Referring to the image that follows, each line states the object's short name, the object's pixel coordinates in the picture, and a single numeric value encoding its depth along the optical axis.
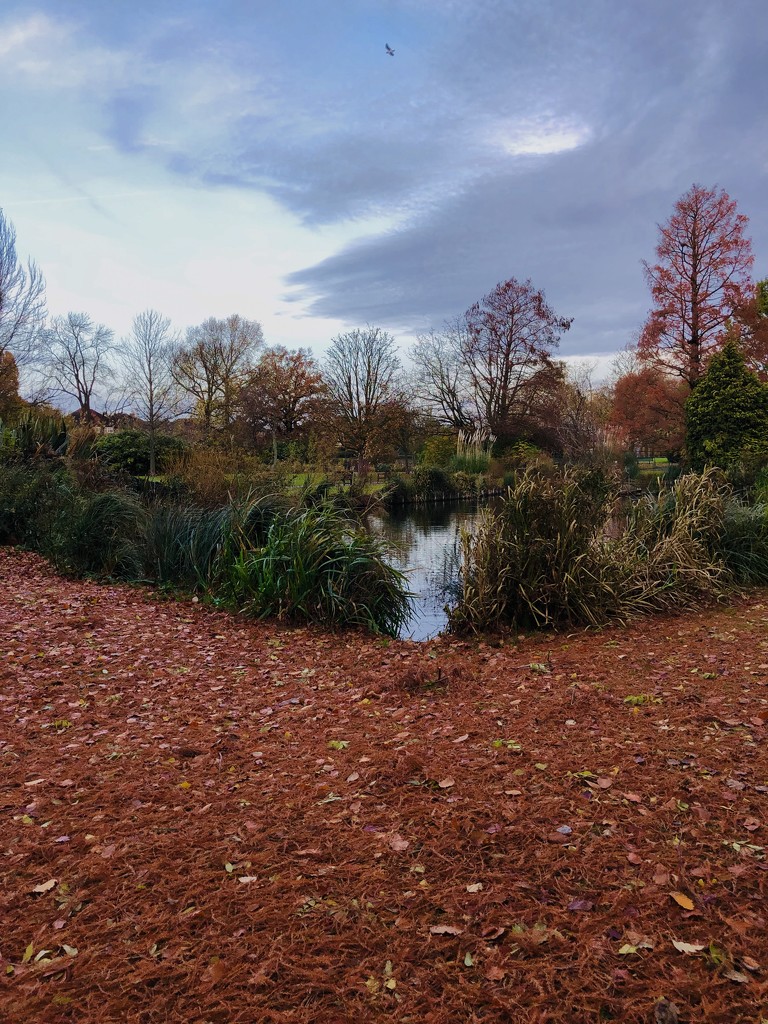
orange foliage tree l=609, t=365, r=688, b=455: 23.55
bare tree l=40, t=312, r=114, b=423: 37.88
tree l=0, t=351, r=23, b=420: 18.28
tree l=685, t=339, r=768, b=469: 16.27
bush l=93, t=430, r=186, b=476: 22.83
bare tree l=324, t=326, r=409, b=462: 29.30
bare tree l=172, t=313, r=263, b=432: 37.22
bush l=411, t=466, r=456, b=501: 23.25
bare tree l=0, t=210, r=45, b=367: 18.48
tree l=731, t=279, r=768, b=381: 21.06
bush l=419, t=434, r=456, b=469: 28.76
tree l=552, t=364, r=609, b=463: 22.83
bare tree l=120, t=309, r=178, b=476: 31.62
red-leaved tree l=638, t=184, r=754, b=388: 22.20
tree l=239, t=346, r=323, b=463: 34.75
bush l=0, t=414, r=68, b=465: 14.22
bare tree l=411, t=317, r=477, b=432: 35.44
